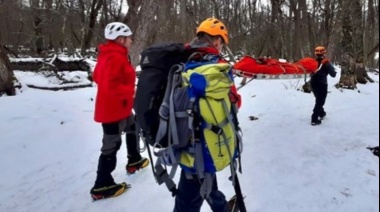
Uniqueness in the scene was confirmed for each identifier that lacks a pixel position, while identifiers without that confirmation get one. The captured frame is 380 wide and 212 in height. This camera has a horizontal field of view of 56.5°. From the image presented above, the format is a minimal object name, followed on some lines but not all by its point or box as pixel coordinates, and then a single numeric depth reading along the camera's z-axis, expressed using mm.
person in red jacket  3596
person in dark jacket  6324
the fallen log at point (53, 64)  10852
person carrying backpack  2594
